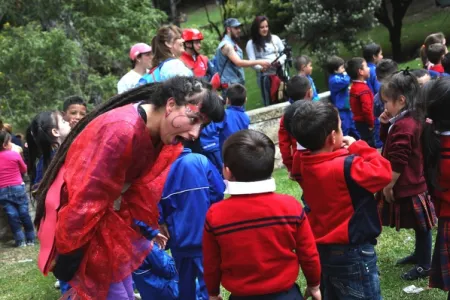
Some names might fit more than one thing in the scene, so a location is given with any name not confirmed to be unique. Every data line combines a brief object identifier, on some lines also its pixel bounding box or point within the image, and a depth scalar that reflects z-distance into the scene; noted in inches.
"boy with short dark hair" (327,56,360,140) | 335.1
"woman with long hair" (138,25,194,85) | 234.7
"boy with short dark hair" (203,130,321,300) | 116.3
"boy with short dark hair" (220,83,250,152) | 266.1
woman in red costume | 103.7
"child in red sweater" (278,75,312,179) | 219.3
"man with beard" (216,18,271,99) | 331.3
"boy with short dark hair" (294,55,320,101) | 330.8
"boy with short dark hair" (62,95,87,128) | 213.0
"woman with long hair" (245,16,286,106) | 366.9
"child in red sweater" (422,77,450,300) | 142.5
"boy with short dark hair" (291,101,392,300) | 132.0
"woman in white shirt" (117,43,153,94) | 257.6
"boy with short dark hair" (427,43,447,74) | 276.2
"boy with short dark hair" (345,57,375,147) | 311.1
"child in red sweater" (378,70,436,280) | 163.3
